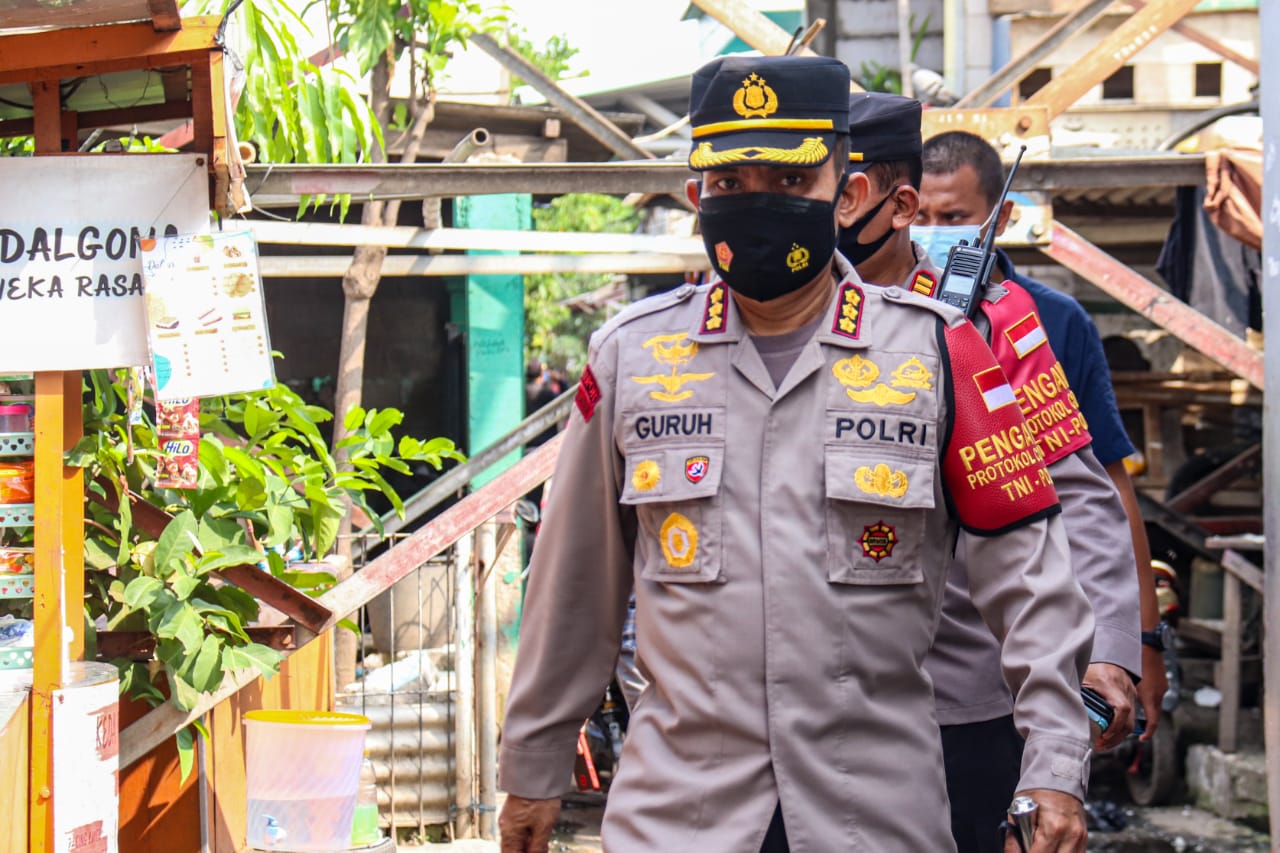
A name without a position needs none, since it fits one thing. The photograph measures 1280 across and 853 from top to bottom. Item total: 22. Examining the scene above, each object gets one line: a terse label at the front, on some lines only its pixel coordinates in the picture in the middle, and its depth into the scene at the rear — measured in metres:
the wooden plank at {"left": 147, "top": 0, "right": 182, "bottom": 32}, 3.48
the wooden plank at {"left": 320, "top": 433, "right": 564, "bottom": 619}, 4.82
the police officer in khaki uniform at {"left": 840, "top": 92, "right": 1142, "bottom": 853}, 3.00
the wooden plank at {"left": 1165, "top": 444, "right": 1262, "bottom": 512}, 9.71
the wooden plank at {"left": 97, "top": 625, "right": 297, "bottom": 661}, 4.38
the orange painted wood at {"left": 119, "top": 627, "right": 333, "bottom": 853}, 4.69
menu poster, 3.83
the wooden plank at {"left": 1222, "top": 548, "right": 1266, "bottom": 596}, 7.80
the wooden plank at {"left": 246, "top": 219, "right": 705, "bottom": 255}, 7.16
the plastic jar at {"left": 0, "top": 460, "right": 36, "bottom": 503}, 3.86
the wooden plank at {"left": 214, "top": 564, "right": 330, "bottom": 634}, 4.40
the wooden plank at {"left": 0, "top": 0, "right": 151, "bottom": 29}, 3.34
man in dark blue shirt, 3.45
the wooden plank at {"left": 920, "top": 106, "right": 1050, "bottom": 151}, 6.52
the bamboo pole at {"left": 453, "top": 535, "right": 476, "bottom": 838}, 6.90
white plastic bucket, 4.93
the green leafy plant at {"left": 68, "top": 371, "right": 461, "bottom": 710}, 4.18
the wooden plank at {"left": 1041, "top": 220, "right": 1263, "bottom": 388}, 6.43
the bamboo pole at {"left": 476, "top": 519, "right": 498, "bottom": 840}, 6.90
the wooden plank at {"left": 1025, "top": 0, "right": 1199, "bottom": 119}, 7.43
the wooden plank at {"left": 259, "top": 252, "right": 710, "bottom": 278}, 8.29
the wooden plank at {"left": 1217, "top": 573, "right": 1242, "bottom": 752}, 8.05
